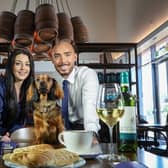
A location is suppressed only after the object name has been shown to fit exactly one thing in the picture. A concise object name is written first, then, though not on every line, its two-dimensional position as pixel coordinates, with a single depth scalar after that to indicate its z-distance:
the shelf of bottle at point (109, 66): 5.25
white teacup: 0.93
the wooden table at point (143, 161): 0.81
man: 1.67
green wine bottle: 1.03
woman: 1.66
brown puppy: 1.19
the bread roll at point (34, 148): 0.79
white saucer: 0.92
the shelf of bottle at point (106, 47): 5.20
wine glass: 0.95
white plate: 0.74
